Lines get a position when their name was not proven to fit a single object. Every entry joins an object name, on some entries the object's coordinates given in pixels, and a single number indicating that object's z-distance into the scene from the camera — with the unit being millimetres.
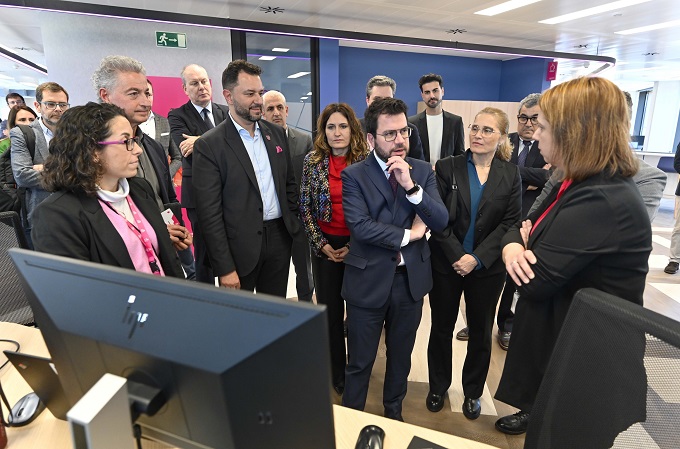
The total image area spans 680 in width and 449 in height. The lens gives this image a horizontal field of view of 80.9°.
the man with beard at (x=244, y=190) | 2004
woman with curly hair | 1256
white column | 13391
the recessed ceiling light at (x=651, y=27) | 6266
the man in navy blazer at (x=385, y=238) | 1769
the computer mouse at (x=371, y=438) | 973
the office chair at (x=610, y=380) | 707
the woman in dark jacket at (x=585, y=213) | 1201
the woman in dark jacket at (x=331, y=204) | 2217
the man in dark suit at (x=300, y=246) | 2738
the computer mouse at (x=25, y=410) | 1037
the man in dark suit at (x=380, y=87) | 3041
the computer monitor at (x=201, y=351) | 579
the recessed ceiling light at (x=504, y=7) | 5244
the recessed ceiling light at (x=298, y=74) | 7104
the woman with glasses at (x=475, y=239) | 1962
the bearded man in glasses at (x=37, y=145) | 2953
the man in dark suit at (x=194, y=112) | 3037
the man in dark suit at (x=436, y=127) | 3406
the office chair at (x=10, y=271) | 1665
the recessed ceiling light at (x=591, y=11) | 5223
